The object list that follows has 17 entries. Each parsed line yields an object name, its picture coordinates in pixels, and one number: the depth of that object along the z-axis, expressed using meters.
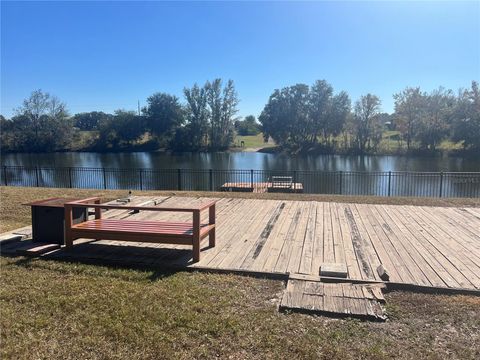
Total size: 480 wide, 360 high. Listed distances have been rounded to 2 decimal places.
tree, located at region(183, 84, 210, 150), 70.12
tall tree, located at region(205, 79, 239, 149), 69.62
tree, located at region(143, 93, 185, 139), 73.56
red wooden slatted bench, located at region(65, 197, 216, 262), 5.15
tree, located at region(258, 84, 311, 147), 63.16
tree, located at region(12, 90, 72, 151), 71.25
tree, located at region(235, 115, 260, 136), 103.50
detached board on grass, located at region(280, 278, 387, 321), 3.65
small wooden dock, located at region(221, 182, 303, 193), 16.28
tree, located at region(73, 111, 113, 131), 114.81
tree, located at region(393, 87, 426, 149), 53.00
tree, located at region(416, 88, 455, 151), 52.00
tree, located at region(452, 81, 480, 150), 48.59
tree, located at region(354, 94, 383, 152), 55.09
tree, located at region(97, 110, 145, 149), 75.25
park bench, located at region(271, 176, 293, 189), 16.55
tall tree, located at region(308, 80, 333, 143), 61.16
